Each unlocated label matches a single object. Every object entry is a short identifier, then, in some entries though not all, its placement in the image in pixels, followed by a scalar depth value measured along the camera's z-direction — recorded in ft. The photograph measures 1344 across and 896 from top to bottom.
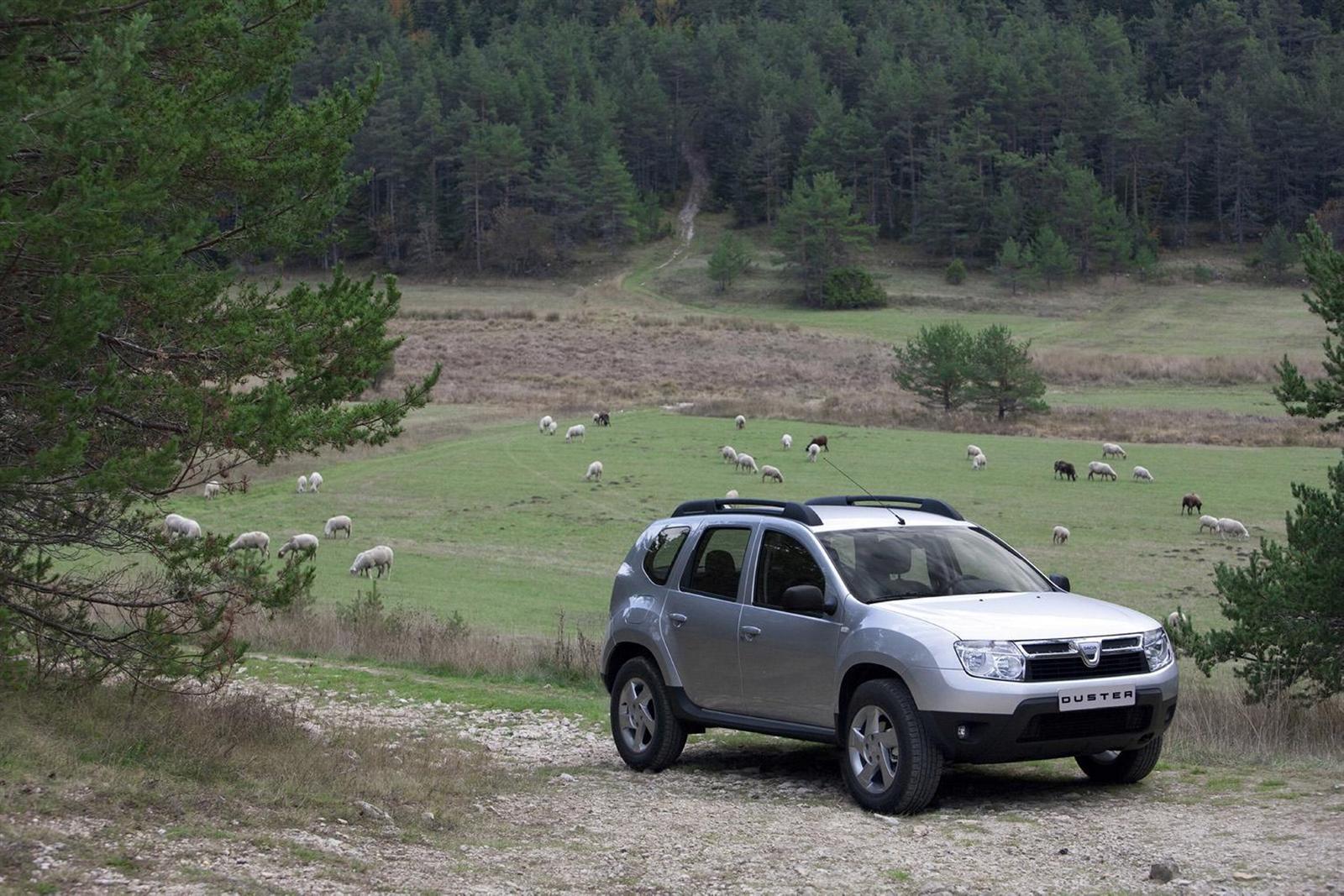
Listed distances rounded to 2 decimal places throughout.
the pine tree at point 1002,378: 214.07
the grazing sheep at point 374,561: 105.50
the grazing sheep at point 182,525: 102.73
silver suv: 30.19
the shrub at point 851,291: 398.21
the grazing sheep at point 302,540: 106.38
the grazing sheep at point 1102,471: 157.64
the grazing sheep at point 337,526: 124.67
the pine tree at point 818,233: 411.54
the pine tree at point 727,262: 419.13
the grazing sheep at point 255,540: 109.19
